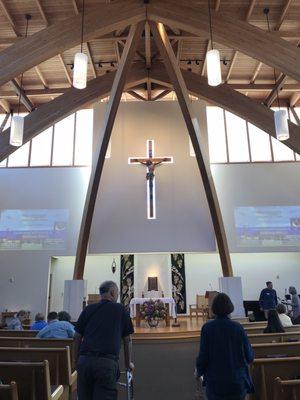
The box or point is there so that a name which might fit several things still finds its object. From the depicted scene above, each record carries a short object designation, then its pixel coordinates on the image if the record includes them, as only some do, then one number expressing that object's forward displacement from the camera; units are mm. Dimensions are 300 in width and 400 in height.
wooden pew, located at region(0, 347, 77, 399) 3115
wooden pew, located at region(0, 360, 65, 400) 2379
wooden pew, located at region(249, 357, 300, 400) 2766
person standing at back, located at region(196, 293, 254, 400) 2020
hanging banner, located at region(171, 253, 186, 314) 10695
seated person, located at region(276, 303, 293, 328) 4973
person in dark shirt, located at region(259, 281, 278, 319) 6867
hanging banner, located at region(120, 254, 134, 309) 10688
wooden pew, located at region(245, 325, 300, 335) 4736
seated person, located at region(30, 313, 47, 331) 5006
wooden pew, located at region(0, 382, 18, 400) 1861
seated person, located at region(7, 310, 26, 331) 5359
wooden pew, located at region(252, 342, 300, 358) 3295
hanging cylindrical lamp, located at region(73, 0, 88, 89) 4609
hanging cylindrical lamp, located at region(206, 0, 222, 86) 4723
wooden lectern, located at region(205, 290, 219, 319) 7617
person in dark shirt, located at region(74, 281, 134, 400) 2189
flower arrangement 7285
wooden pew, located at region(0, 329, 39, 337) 4590
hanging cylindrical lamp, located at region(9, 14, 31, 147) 5746
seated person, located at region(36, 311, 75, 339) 4043
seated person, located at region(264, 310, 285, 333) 4320
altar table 8127
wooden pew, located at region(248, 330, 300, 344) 4055
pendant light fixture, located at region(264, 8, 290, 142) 5426
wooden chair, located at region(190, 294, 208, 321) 9055
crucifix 9750
